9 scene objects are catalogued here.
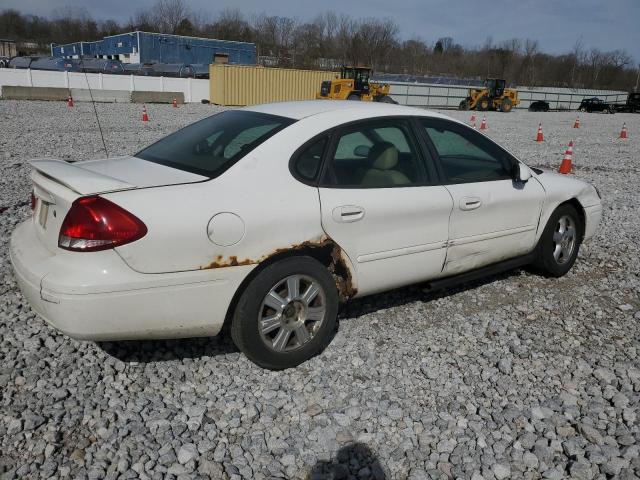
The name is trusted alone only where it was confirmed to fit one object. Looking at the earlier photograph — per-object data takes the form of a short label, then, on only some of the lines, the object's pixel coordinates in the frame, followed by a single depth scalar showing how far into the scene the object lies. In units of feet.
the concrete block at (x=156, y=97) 93.23
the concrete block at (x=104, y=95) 88.34
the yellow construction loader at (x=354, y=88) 94.79
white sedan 8.75
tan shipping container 103.50
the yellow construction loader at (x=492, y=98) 114.93
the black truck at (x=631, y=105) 143.84
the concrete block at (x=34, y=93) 83.41
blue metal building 168.14
